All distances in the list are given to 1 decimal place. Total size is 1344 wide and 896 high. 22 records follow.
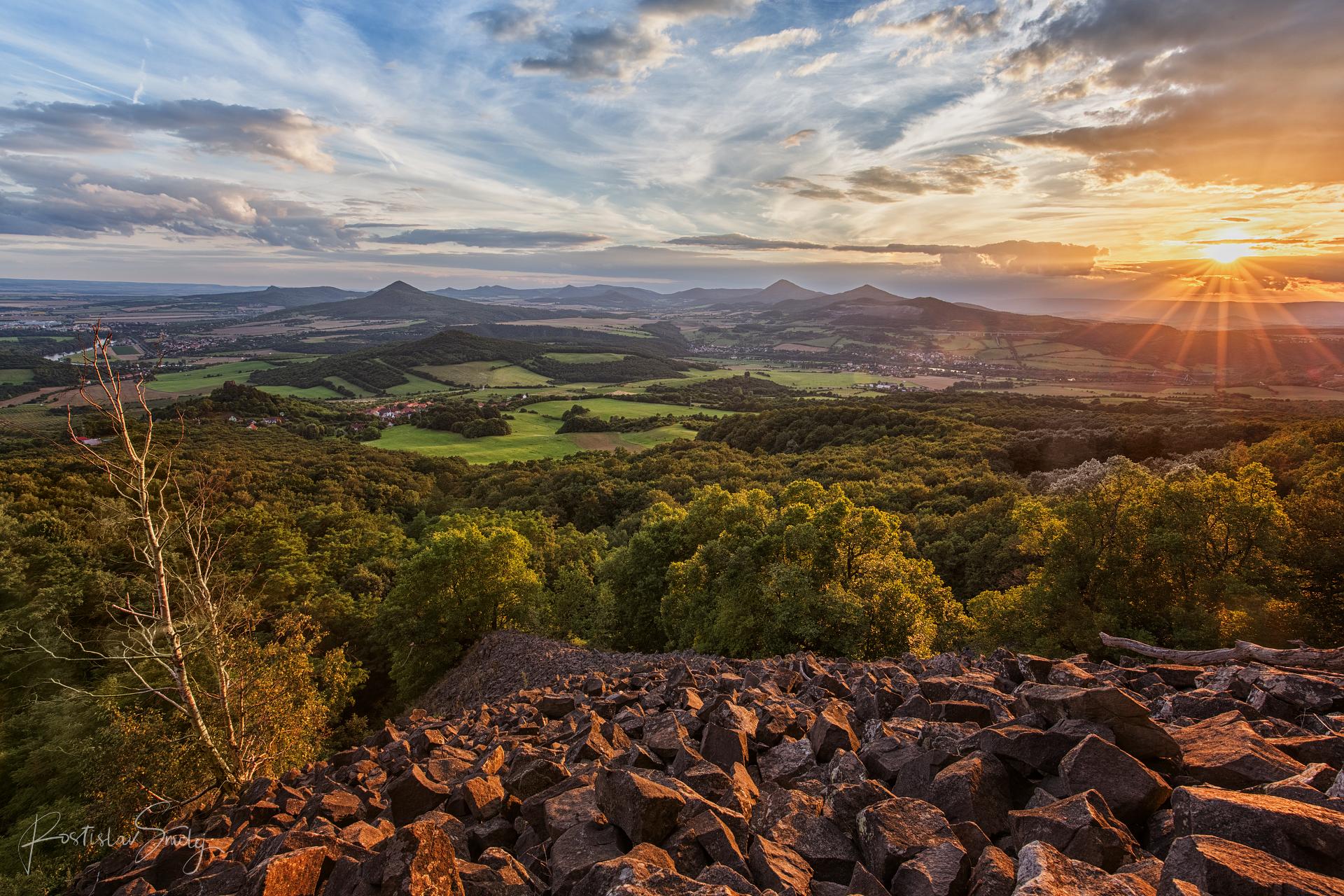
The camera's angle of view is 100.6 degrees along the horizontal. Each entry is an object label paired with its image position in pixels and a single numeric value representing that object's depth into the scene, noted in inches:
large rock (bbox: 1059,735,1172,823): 308.8
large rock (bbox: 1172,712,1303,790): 316.8
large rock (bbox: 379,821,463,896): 295.3
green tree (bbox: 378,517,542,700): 1354.6
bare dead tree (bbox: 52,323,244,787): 517.3
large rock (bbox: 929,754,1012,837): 327.6
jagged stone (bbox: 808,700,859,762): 439.2
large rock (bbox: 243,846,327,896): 308.3
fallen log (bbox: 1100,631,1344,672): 566.9
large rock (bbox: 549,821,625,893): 312.2
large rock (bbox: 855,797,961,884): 290.8
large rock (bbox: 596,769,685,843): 333.4
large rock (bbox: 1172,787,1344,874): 235.5
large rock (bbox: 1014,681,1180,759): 347.9
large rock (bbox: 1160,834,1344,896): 210.4
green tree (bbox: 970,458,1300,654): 881.5
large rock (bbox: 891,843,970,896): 258.4
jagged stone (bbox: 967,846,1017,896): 244.4
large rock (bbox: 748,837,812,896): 284.2
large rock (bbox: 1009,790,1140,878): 270.2
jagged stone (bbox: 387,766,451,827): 449.1
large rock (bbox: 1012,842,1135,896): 227.6
